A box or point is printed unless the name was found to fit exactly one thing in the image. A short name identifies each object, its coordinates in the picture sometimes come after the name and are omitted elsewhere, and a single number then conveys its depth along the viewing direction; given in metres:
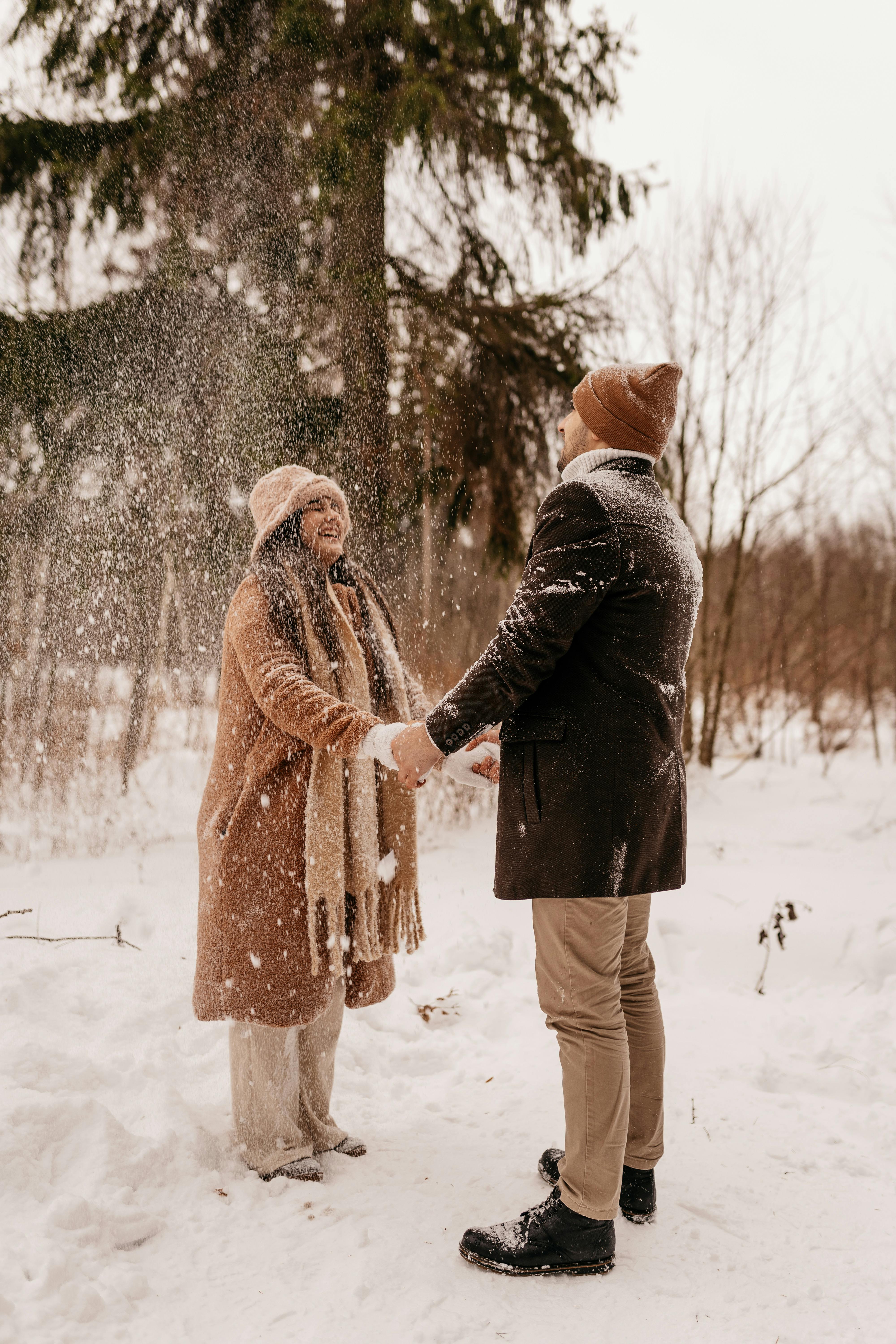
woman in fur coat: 2.04
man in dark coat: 1.72
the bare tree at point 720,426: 7.74
